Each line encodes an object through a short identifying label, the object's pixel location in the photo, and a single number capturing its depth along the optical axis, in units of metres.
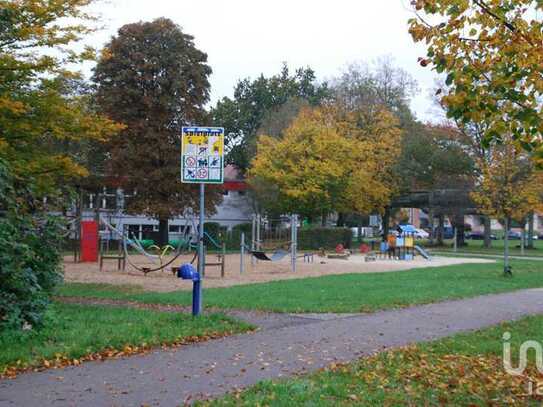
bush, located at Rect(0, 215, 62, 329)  9.00
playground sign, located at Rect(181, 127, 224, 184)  11.52
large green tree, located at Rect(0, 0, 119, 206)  14.70
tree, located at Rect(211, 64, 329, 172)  67.06
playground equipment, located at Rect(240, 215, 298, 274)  27.25
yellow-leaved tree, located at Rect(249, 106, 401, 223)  47.81
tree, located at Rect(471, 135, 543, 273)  24.27
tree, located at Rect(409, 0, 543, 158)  7.73
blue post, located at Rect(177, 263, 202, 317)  11.17
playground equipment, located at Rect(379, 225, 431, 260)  38.56
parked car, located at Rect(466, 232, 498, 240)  94.69
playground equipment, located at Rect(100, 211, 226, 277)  23.20
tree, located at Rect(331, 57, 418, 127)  56.52
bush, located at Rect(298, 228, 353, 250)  49.34
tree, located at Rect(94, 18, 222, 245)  41.53
